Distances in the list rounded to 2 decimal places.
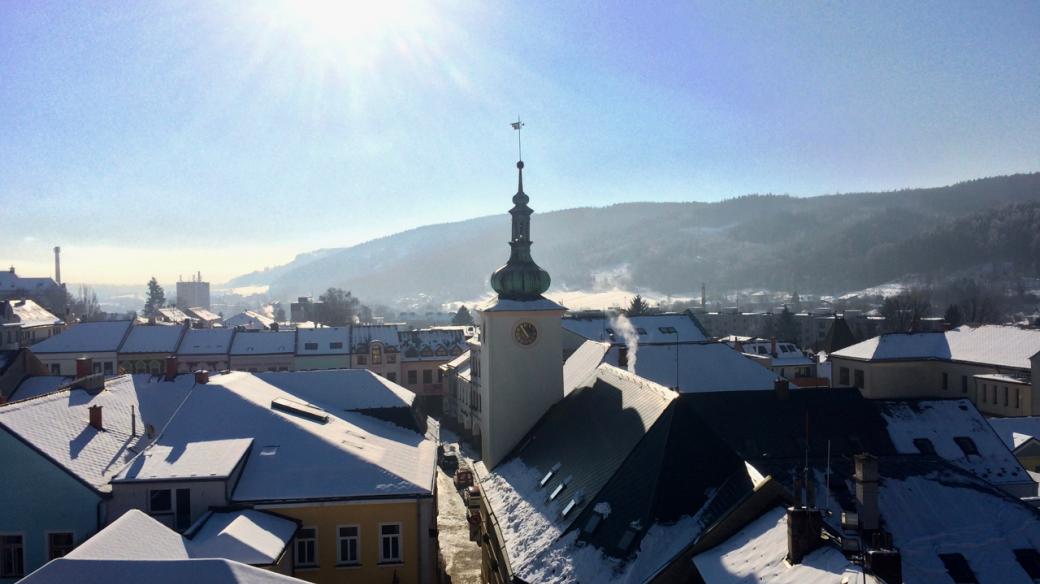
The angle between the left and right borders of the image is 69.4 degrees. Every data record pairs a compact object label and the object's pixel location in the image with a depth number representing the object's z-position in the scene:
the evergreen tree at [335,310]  143.38
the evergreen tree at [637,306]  94.56
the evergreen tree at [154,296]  162.12
